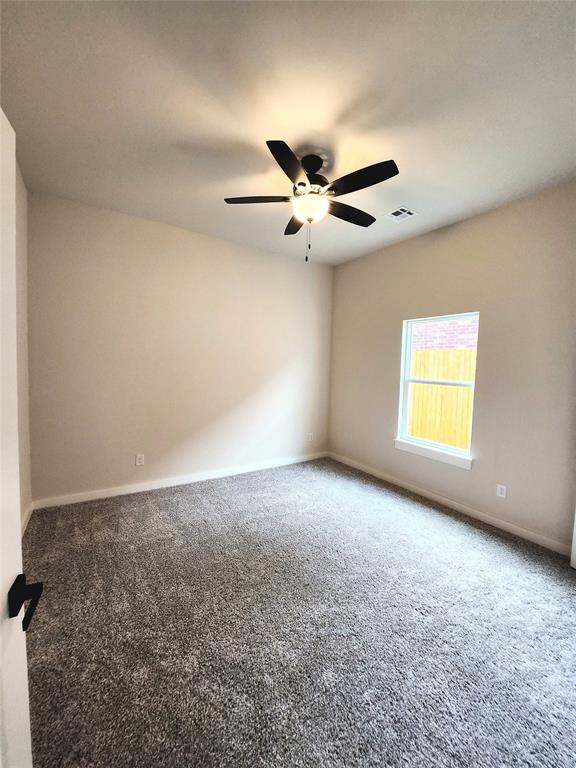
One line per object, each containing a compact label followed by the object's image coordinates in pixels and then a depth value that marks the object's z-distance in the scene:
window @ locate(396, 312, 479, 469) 3.22
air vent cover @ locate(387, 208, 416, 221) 2.97
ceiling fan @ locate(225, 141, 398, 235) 1.80
